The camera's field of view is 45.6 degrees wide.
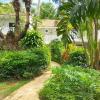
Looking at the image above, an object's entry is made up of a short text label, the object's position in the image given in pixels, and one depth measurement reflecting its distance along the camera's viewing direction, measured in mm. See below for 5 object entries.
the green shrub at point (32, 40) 6476
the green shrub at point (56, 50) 7342
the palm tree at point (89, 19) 4308
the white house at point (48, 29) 10906
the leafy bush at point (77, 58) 6182
